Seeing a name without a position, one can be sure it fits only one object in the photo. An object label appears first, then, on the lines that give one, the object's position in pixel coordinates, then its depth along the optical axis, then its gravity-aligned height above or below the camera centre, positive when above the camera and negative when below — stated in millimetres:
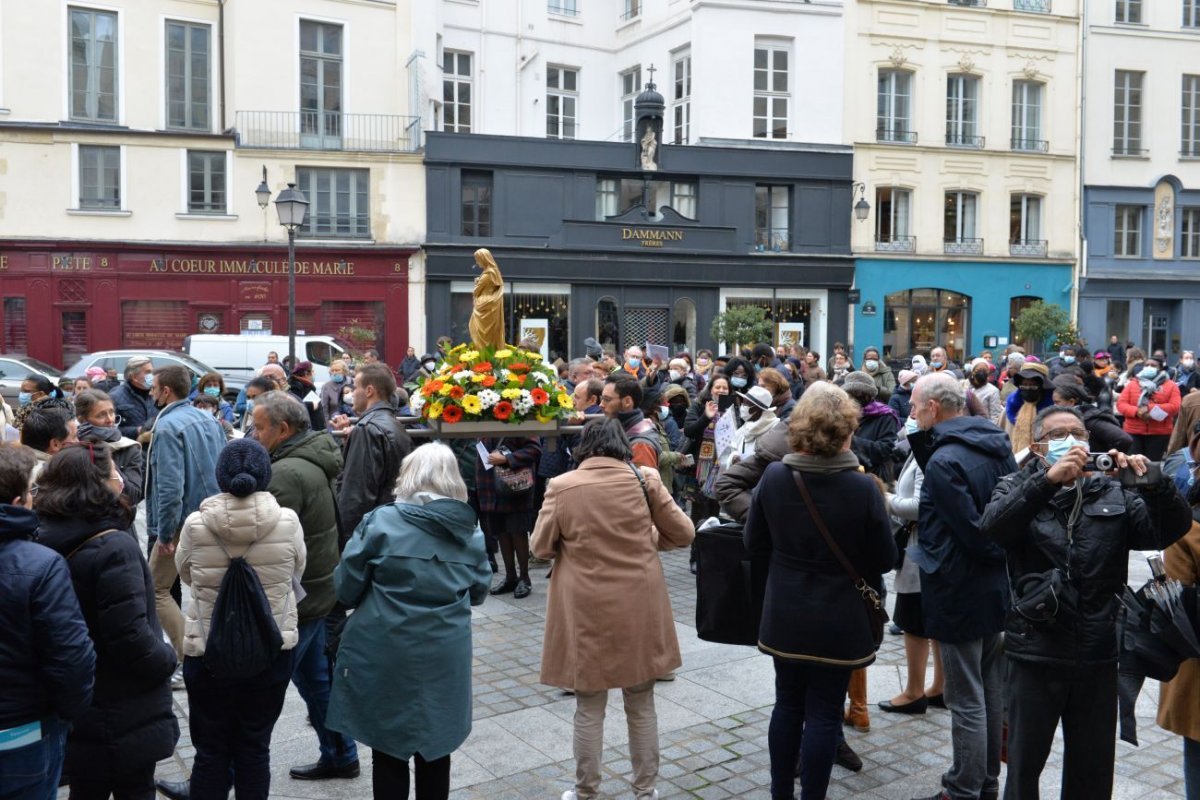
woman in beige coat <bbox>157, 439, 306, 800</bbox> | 4387 -1216
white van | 21469 -146
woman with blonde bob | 4551 -1058
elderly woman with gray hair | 4246 -1222
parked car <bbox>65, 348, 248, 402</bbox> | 19078 -338
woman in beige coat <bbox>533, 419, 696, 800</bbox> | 4844 -1259
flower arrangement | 6152 -287
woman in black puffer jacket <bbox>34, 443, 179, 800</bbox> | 3865 -1137
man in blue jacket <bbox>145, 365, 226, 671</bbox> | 6520 -911
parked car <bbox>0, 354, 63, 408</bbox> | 18609 -554
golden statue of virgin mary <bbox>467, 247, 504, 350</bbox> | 7977 +286
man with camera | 3877 -925
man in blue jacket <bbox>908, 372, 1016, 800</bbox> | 4801 -1126
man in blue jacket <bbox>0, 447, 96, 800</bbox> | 3391 -1048
